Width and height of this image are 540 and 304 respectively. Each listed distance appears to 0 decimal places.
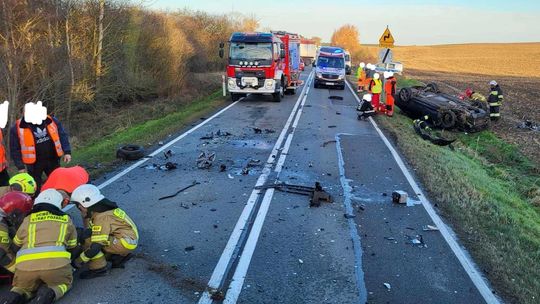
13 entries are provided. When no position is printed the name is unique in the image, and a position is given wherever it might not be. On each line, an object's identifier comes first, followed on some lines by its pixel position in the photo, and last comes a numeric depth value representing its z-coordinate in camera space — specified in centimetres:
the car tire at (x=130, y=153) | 959
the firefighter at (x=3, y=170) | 583
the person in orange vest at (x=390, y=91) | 1657
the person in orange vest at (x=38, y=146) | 597
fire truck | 1894
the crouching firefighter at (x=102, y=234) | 453
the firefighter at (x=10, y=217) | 424
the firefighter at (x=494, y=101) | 1750
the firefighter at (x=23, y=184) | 488
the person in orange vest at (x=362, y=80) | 2626
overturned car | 1562
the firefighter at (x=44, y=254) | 395
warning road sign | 1848
